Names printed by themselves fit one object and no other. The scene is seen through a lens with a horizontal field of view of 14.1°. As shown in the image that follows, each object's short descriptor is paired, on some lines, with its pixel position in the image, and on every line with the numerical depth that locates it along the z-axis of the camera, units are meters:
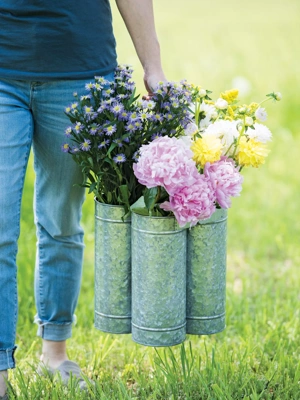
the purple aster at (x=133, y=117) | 3.41
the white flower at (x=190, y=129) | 3.56
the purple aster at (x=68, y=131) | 3.51
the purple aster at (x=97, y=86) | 3.53
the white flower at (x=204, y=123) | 3.66
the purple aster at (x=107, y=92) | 3.50
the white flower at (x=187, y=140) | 3.50
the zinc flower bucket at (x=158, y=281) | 3.50
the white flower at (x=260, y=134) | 3.56
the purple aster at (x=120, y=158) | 3.45
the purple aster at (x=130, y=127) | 3.42
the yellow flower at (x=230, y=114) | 3.65
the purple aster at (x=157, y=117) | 3.48
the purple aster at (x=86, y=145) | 3.45
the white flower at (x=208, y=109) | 3.66
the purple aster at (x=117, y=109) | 3.43
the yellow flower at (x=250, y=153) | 3.51
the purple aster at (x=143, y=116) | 3.44
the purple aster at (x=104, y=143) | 3.42
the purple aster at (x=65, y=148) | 3.54
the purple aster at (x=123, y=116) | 3.44
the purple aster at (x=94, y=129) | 3.41
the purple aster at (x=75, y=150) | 3.52
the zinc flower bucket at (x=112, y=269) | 3.64
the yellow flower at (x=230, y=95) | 3.69
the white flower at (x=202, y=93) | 3.61
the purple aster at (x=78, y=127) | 3.44
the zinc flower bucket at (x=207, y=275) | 3.63
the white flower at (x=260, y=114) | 3.61
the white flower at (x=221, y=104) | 3.59
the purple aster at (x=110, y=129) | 3.40
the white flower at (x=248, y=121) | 3.47
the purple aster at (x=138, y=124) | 3.42
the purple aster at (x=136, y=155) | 3.45
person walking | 3.62
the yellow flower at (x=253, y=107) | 3.64
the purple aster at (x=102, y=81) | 3.57
